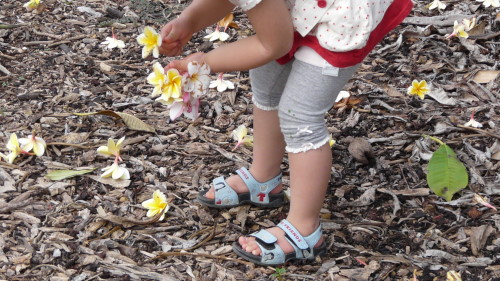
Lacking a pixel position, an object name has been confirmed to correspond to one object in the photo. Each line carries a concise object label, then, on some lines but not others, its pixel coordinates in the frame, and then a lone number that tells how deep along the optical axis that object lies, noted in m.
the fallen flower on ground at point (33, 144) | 3.03
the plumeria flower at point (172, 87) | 2.22
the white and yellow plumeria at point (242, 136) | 3.10
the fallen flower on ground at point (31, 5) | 4.16
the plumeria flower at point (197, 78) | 2.21
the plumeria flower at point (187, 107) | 2.27
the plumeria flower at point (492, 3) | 3.88
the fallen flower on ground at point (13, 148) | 3.00
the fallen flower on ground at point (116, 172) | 2.92
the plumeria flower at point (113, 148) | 2.96
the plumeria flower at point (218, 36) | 3.91
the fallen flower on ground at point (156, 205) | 2.71
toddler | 2.16
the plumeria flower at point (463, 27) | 3.66
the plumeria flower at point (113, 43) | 3.90
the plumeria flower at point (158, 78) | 2.24
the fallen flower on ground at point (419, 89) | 3.30
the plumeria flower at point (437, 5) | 4.07
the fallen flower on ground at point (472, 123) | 3.15
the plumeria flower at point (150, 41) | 2.35
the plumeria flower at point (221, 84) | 3.52
